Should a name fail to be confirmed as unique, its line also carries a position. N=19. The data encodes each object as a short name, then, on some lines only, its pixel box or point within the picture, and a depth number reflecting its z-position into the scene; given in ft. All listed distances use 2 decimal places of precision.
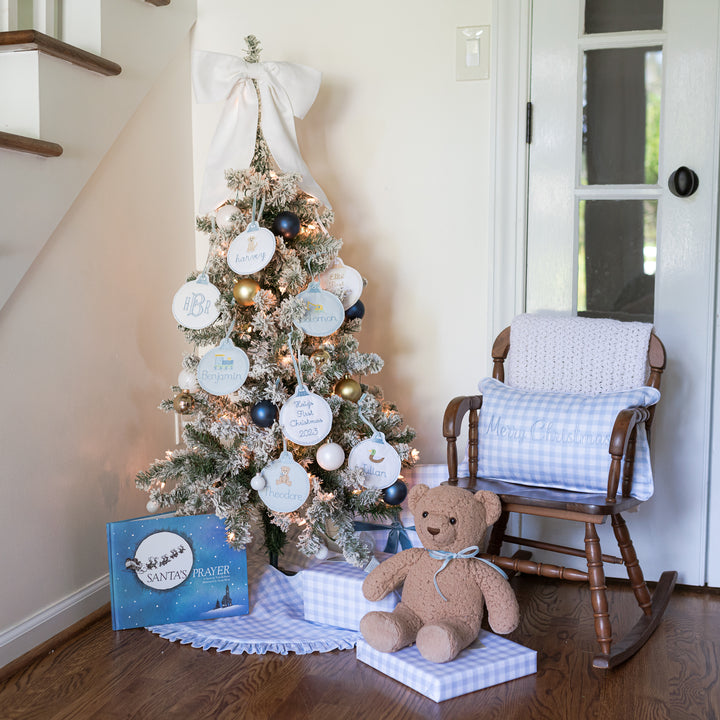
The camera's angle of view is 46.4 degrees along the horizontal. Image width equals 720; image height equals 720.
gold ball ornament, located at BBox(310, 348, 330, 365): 6.79
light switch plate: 7.85
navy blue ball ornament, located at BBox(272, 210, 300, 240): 6.88
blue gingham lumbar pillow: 6.32
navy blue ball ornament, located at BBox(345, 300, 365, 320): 7.23
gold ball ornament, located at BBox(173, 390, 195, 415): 6.86
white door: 7.45
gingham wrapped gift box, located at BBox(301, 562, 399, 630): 6.42
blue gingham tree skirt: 6.26
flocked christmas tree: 6.58
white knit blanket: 6.90
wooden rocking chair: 5.95
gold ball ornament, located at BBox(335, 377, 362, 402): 6.88
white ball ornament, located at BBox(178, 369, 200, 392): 6.91
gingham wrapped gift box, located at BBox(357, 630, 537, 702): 5.48
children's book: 6.52
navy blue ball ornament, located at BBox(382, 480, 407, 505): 6.82
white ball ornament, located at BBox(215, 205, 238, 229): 7.00
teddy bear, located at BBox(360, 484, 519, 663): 5.86
